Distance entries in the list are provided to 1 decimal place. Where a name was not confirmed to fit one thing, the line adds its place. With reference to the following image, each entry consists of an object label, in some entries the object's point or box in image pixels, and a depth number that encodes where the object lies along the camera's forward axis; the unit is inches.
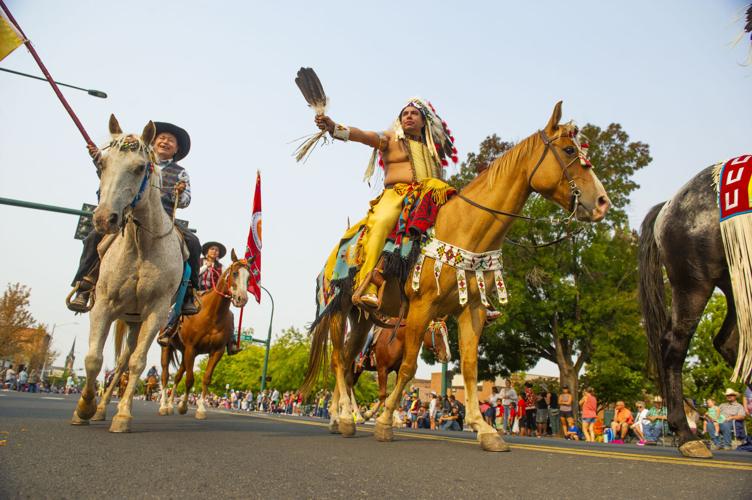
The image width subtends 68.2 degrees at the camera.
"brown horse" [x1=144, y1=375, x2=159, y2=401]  1369.3
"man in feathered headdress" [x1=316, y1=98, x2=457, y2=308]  245.9
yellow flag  220.1
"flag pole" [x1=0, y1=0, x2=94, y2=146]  220.5
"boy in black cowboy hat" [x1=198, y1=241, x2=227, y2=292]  493.4
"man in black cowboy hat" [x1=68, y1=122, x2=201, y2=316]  251.3
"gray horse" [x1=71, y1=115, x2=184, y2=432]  208.8
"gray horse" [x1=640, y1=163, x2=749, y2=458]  224.5
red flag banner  459.5
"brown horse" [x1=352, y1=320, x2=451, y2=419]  554.9
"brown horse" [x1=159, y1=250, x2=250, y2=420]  431.5
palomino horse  218.5
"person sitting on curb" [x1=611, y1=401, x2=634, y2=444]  687.1
